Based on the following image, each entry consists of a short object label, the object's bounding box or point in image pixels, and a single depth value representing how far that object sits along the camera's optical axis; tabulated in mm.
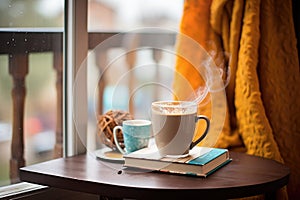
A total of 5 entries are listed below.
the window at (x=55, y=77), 1520
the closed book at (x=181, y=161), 1334
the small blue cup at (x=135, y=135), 1469
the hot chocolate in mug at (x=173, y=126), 1371
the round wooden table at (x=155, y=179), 1251
